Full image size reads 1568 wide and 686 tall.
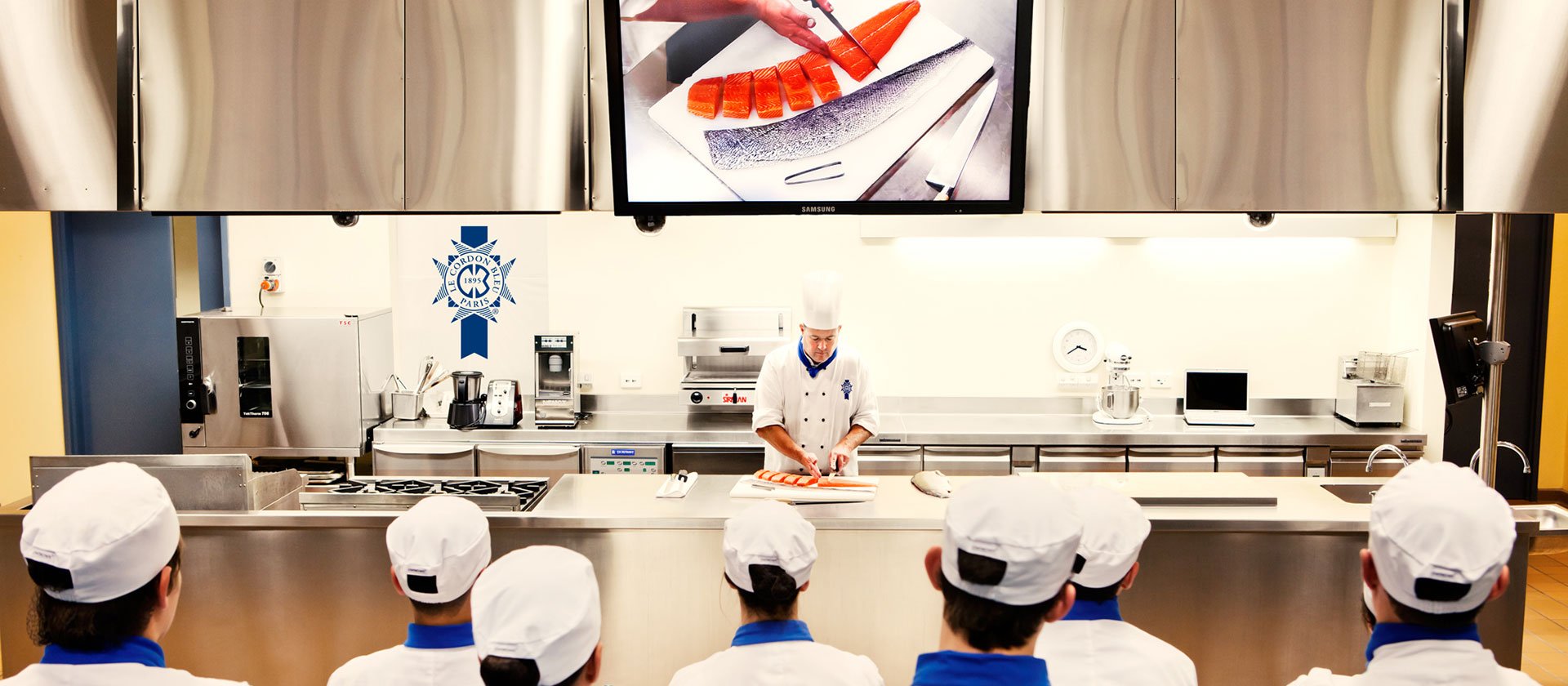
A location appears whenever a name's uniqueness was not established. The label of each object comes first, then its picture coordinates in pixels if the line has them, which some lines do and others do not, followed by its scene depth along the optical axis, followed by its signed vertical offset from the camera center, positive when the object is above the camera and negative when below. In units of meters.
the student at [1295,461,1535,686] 1.65 -0.50
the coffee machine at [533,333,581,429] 5.60 -0.58
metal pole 3.14 -0.05
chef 4.04 -0.47
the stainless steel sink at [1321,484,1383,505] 3.33 -0.71
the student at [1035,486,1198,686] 1.89 -0.68
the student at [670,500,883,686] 1.86 -0.66
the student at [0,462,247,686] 1.67 -0.52
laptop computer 5.61 -0.64
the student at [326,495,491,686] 1.95 -0.64
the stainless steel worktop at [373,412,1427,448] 5.33 -0.80
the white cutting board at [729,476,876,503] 3.24 -0.69
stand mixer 5.59 -0.64
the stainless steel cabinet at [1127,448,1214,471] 5.35 -0.95
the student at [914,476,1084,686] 1.47 -0.46
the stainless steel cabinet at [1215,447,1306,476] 5.33 -0.95
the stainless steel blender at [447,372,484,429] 5.52 -0.66
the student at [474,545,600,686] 1.55 -0.54
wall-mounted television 2.91 +0.55
